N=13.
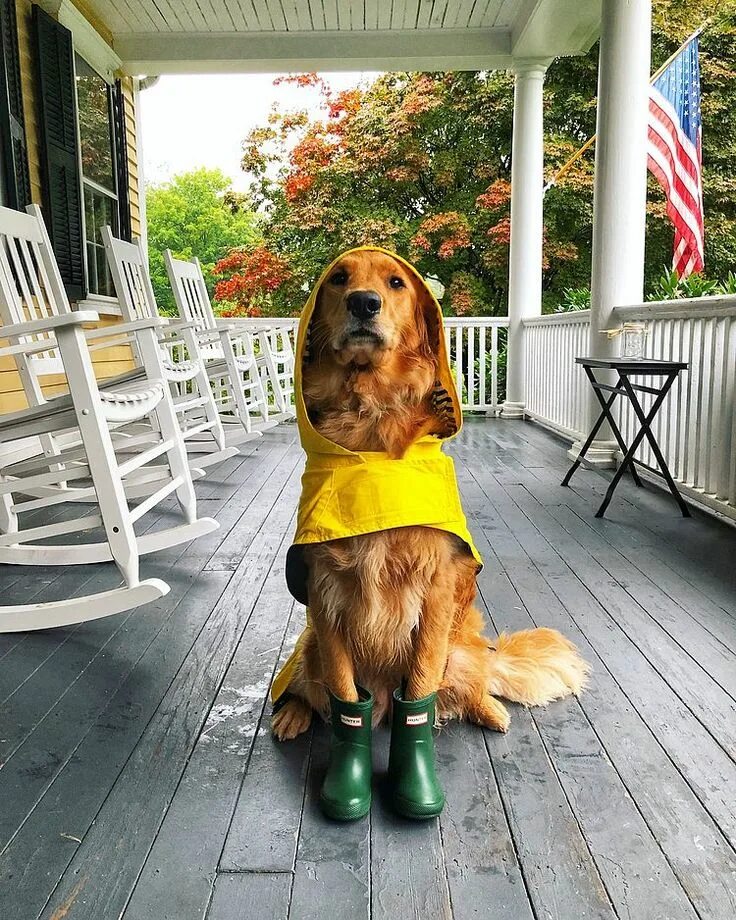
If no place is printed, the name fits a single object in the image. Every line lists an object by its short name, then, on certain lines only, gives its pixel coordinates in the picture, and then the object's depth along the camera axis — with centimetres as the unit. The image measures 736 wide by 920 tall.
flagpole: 499
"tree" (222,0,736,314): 945
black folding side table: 318
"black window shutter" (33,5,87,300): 469
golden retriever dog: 129
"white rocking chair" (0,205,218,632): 206
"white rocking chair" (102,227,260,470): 409
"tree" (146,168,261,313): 1504
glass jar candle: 357
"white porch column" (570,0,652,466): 402
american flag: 487
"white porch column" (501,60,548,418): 631
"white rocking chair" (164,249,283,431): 513
